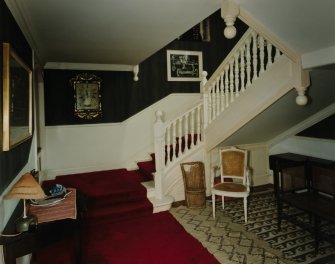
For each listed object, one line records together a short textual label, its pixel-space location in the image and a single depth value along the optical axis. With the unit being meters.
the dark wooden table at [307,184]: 2.87
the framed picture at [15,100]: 1.84
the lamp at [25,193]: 1.82
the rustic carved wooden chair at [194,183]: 4.20
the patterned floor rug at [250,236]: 2.80
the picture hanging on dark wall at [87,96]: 5.08
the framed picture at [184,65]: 5.83
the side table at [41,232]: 1.70
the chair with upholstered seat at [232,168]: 3.89
